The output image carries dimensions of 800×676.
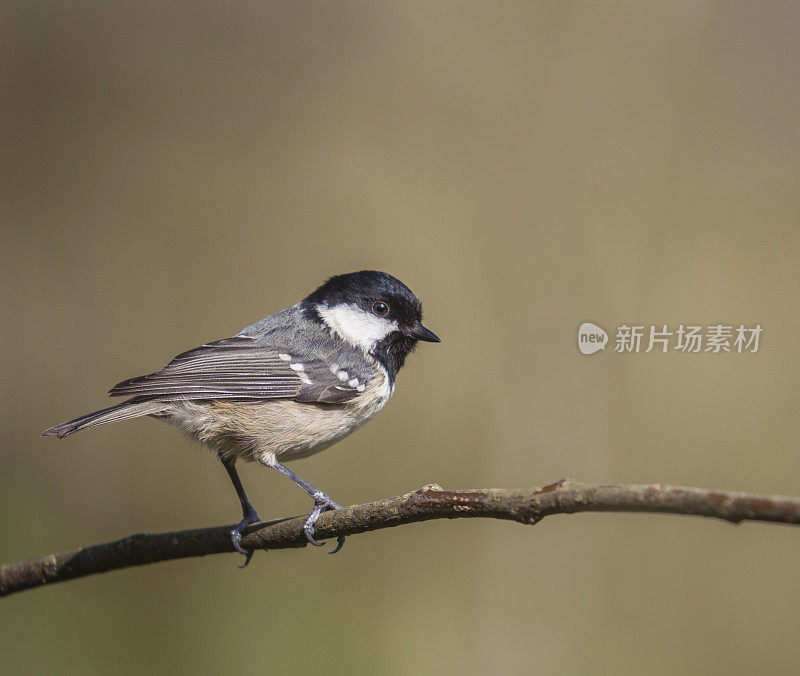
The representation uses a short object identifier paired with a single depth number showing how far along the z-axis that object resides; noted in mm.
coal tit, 3550
